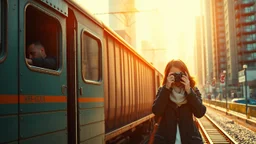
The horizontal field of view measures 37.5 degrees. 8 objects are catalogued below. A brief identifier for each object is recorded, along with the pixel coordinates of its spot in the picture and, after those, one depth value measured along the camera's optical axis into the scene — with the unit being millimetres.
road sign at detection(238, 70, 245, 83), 24528
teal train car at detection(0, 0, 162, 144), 3604
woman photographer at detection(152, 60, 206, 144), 3664
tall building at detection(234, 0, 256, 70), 96250
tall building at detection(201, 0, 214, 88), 157375
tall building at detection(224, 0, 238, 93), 100688
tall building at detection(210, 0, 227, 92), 127938
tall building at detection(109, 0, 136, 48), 92688
